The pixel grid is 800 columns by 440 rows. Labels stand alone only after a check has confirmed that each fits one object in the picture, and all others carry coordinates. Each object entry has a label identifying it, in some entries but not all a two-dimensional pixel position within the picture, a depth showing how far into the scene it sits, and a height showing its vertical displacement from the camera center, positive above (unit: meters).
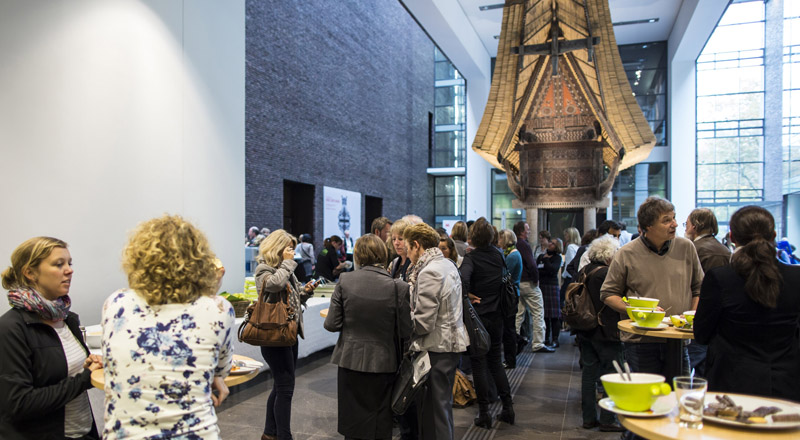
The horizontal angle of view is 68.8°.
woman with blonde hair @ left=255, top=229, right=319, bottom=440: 3.93 -0.62
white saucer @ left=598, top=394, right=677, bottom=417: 1.70 -0.57
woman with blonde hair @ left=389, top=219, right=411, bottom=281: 4.25 -0.25
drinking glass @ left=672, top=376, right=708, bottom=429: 1.63 -0.52
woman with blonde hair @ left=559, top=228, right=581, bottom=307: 7.93 -0.45
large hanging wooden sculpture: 8.59 +1.66
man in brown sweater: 3.19 -0.33
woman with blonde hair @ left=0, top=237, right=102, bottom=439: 1.98 -0.50
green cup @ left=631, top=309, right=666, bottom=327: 2.79 -0.49
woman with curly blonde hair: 1.67 -0.37
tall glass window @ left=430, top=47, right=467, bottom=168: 26.23 +4.12
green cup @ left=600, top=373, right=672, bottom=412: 1.70 -0.52
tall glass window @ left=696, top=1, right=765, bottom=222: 15.42 +2.73
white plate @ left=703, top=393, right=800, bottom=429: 1.57 -0.57
